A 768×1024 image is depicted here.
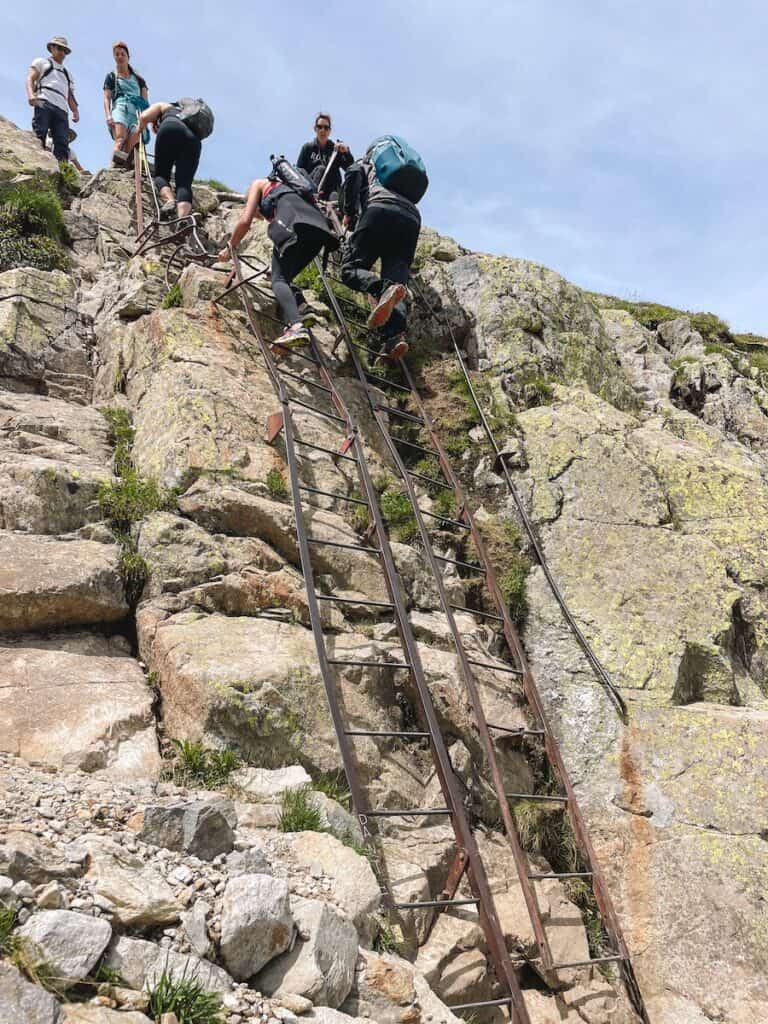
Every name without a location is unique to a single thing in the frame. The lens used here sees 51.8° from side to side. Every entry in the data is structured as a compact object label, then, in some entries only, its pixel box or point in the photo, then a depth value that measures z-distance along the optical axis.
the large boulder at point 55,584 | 5.80
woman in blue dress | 15.74
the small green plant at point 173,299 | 9.86
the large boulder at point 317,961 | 3.52
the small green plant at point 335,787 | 5.29
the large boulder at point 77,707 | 4.87
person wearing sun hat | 16.50
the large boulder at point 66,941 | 2.93
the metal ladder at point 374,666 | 4.85
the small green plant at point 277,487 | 7.54
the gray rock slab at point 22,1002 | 2.64
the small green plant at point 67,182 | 14.93
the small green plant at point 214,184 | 17.98
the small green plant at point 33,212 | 12.23
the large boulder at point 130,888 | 3.35
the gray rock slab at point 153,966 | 3.11
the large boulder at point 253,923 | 3.44
